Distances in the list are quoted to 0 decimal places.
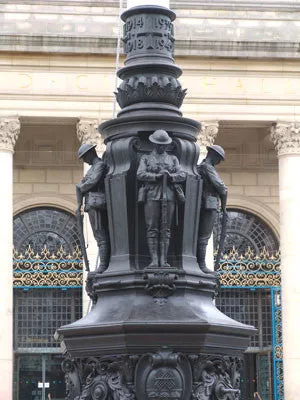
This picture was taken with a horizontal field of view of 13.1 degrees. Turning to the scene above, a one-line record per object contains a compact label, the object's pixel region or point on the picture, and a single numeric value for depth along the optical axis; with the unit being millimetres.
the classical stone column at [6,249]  34438
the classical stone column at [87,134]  35453
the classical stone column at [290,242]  35625
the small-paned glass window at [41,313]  39156
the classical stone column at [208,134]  36125
